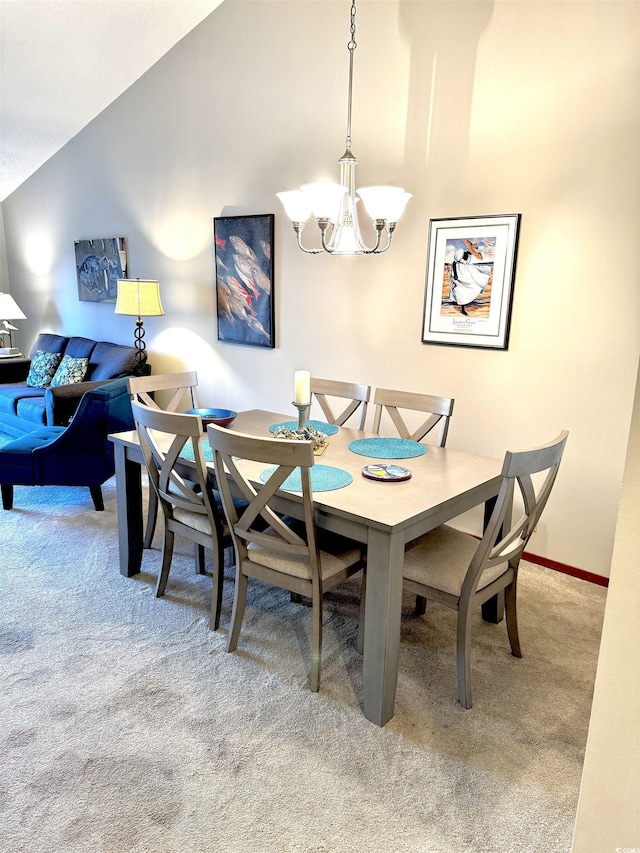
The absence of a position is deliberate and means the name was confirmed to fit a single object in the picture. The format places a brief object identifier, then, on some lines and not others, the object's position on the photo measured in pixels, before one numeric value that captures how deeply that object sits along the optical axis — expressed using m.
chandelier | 2.37
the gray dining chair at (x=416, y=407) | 2.75
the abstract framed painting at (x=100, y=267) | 5.28
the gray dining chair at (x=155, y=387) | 3.01
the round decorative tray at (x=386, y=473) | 2.17
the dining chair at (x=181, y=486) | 2.23
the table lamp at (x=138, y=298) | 4.51
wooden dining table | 1.83
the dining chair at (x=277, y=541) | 1.87
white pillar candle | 2.29
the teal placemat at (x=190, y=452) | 2.40
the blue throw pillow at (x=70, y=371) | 5.16
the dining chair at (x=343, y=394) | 3.09
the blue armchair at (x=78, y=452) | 3.50
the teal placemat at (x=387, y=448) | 2.51
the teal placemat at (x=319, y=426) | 2.86
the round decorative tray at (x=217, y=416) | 2.74
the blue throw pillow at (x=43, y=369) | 5.47
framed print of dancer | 2.95
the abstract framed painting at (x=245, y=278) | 4.05
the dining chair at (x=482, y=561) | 1.85
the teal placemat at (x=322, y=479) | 2.06
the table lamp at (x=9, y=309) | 6.07
